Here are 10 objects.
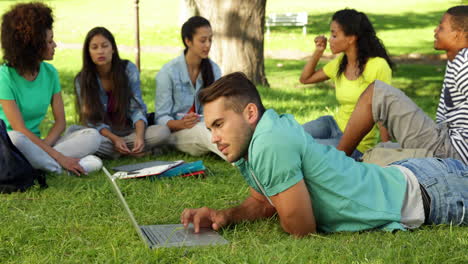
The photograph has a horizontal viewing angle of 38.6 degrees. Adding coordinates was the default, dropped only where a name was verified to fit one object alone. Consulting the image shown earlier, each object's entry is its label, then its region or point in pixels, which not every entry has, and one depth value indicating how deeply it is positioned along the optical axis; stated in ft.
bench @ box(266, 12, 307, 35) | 70.79
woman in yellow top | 18.90
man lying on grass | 10.48
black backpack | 15.44
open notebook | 16.72
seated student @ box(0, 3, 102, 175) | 17.35
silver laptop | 10.88
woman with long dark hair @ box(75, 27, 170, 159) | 19.94
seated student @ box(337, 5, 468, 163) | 14.47
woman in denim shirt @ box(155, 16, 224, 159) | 20.58
